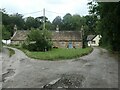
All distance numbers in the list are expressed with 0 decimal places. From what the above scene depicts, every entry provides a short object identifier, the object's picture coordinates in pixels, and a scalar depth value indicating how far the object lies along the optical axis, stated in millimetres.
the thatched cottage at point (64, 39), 24845
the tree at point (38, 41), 16682
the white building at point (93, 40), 32208
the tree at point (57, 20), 50894
